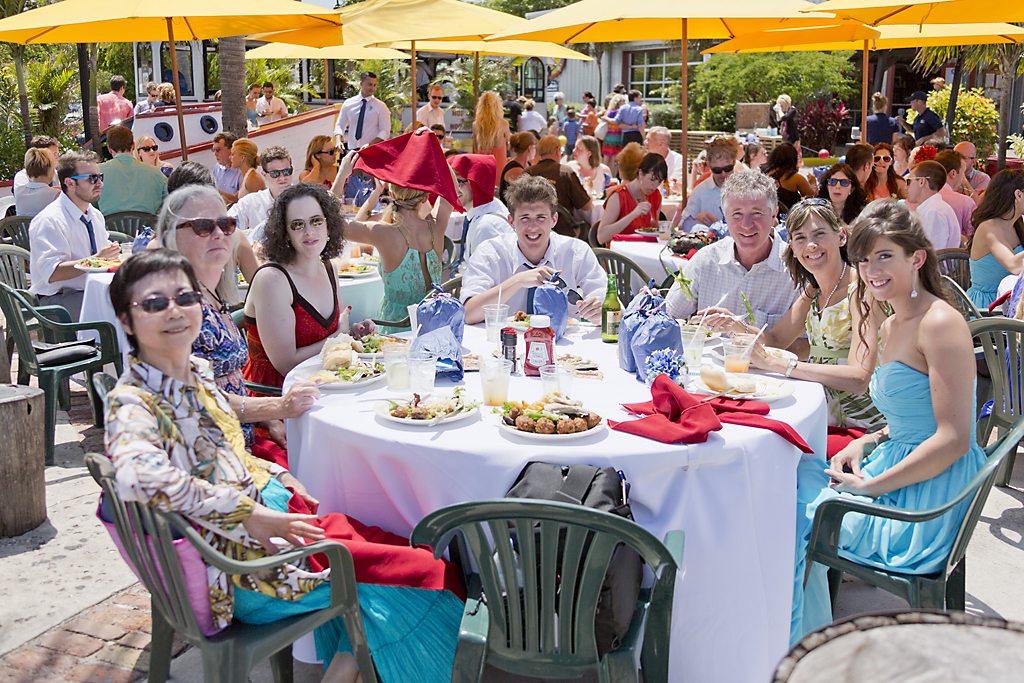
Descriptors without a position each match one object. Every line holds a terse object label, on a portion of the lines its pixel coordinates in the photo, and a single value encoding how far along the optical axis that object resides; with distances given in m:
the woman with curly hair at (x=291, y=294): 3.39
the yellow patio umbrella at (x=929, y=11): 5.30
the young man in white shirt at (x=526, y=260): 3.99
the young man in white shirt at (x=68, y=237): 5.26
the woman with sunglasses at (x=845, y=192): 6.50
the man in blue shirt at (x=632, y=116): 16.48
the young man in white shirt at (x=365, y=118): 12.12
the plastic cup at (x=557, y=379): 2.63
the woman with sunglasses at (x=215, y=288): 2.90
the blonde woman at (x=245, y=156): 8.02
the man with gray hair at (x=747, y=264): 3.81
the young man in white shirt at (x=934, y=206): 6.06
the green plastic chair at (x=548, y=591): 1.89
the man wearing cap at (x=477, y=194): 5.75
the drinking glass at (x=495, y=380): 2.66
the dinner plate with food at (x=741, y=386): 2.66
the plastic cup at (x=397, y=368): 2.87
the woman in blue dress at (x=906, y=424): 2.47
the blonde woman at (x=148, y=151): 8.35
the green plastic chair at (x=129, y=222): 7.09
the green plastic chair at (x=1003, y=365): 3.41
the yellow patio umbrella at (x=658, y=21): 5.23
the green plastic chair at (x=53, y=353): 4.59
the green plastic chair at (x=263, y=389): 3.36
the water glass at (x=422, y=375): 2.77
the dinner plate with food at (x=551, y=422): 2.34
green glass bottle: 3.48
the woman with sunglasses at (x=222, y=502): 1.99
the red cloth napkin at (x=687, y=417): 2.30
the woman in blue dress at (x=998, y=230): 5.23
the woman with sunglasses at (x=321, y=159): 8.22
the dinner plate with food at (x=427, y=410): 2.47
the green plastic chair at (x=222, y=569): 1.96
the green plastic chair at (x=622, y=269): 4.99
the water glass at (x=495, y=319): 3.38
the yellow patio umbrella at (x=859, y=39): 7.81
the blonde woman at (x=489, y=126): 8.62
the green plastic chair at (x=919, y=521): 2.32
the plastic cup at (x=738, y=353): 2.89
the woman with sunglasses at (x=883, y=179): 8.01
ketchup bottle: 2.95
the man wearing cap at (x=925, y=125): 12.36
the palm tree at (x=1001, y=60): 11.96
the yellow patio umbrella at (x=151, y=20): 5.52
